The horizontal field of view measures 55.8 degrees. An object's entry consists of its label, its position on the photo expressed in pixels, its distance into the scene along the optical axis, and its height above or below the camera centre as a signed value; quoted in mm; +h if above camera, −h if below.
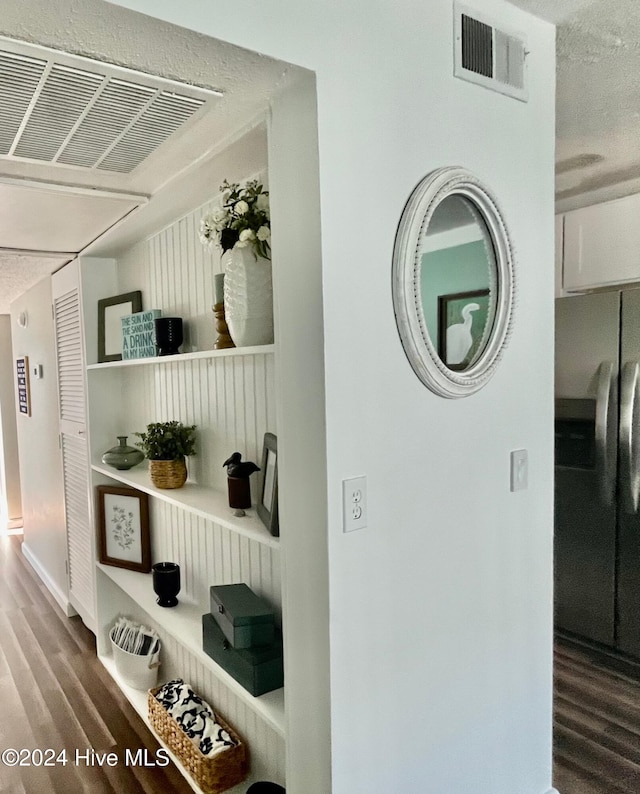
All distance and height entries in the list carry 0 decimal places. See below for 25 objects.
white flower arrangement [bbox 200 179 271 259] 1644 +403
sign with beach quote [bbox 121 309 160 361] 2418 +136
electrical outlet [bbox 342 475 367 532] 1324 -311
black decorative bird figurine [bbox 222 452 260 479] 1909 -327
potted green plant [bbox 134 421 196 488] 2332 -331
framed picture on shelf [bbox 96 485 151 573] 2861 -778
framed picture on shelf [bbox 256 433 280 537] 1604 -349
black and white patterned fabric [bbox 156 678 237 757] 2107 -1321
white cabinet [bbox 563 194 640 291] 3020 +590
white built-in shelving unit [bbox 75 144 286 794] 1979 -318
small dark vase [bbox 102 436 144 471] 2824 -415
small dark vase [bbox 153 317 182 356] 2287 +125
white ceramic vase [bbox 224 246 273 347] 1649 +189
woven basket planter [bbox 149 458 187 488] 2326 -409
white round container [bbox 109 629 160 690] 2742 -1379
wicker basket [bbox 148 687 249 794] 2033 -1369
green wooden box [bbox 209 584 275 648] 1791 -763
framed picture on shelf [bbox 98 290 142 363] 2875 +244
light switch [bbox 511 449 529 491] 1695 -310
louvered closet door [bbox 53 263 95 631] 3369 -447
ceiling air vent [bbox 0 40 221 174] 1333 +658
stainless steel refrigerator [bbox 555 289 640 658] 2850 -542
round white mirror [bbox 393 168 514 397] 1408 +199
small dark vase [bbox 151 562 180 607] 2414 -863
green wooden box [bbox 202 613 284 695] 1714 -874
